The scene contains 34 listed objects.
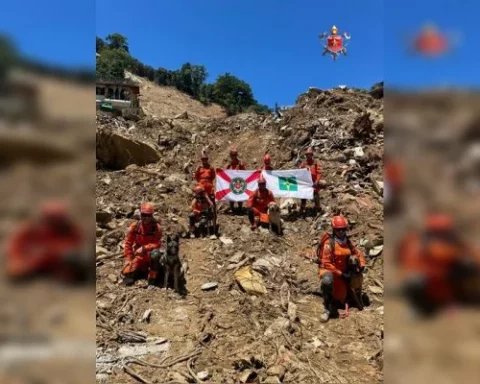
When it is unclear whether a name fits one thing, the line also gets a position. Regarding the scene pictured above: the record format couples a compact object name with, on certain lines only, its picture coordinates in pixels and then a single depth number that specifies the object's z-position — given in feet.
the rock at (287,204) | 38.85
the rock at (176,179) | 42.84
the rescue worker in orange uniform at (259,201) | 33.88
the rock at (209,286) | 25.57
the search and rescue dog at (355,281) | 21.71
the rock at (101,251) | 28.67
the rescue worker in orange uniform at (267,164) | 36.39
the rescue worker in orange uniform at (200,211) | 32.89
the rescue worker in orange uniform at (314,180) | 36.35
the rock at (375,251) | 29.53
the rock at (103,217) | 32.43
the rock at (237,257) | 28.48
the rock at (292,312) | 22.24
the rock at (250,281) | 24.80
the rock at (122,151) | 45.96
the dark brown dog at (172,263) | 24.40
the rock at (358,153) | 44.34
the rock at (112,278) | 26.09
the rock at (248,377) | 17.21
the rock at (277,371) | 17.39
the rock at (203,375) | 17.40
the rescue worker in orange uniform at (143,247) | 25.14
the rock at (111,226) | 32.62
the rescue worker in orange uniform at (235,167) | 36.61
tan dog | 33.19
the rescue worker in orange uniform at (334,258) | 21.81
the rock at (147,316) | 21.93
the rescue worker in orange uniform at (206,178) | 33.94
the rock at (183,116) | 64.86
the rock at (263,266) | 26.91
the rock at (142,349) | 18.70
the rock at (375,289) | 25.14
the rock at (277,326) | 20.51
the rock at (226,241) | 31.12
